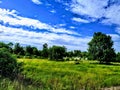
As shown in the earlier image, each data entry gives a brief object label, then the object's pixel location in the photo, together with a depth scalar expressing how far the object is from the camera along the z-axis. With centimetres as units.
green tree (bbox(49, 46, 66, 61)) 3929
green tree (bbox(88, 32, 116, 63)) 3419
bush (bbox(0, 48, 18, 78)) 566
